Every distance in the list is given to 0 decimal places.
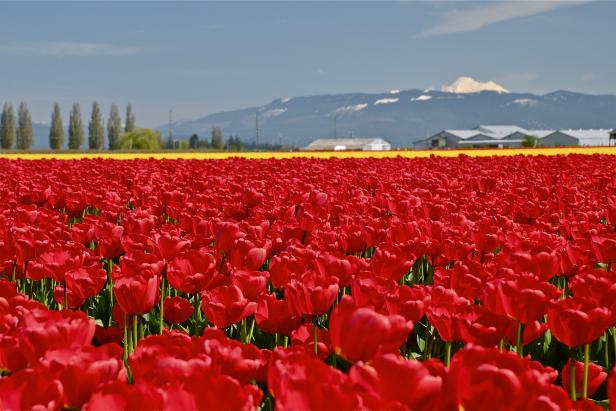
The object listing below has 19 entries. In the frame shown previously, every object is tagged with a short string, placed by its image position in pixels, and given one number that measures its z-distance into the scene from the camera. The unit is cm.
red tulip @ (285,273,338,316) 297
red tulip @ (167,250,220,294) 355
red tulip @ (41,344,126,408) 191
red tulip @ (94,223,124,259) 481
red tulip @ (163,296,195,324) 379
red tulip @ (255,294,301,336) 309
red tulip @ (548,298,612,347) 268
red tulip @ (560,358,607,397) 300
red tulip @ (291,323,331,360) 272
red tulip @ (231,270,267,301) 324
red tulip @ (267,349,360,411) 157
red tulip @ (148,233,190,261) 417
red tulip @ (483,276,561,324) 283
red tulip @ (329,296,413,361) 222
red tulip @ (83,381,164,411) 164
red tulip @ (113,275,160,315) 306
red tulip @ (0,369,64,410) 180
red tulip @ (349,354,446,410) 174
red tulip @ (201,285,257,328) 304
